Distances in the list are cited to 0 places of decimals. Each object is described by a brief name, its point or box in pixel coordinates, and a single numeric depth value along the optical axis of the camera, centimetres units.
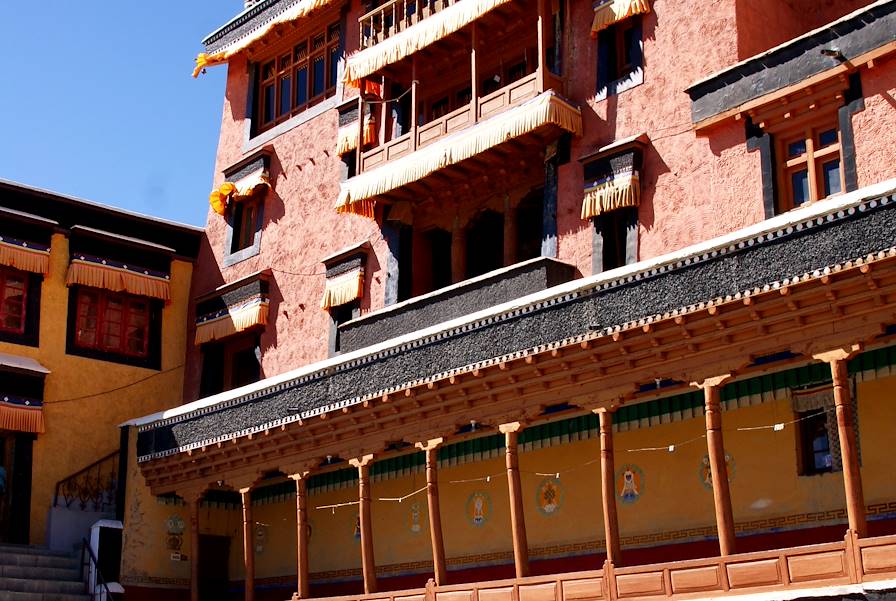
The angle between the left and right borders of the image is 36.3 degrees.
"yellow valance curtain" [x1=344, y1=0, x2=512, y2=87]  2291
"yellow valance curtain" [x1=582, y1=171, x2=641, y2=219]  2069
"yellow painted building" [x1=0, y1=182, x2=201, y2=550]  2572
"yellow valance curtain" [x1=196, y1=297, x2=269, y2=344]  2739
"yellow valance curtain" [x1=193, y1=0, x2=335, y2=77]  2769
